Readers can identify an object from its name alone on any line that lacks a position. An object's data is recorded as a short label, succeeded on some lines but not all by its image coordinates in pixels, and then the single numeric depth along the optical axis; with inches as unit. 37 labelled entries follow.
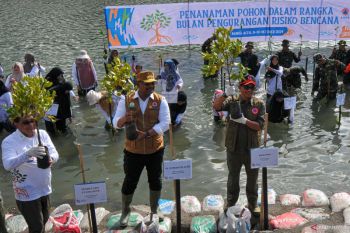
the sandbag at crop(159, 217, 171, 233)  198.5
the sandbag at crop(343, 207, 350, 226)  201.8
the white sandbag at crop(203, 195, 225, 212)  225.6
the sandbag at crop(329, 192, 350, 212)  217.5
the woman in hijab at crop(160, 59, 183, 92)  374.9
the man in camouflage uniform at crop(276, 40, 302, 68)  453.1
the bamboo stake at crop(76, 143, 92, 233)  192.6
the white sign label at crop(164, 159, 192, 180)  183.6
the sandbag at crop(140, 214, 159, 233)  185.3
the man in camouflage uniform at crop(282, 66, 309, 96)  428.8
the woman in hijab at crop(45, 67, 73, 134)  346.6
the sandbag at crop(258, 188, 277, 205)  231.1
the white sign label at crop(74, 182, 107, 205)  173.9
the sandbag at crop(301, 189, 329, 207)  225.9
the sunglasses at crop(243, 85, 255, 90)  190.9
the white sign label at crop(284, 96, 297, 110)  339.0
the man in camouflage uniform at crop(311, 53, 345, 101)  404.5
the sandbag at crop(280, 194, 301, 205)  229.3
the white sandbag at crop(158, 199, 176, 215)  223.8
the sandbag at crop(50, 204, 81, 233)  186.5
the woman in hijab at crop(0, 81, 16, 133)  316.8
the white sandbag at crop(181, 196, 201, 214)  224.3
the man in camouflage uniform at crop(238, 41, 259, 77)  441.7
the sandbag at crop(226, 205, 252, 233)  185.0
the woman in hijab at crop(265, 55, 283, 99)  397.4
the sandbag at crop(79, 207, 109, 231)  215.8
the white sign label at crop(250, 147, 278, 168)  186.4
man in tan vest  189.5
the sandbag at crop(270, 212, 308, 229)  203.8
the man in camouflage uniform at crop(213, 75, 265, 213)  190.9
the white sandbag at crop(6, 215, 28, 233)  216.7
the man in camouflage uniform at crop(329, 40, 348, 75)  473.4
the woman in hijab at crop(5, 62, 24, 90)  357.7
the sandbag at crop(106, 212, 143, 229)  208.5
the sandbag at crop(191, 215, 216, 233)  200.4
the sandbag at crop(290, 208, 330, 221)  211.2
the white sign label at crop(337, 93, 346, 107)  338.0
